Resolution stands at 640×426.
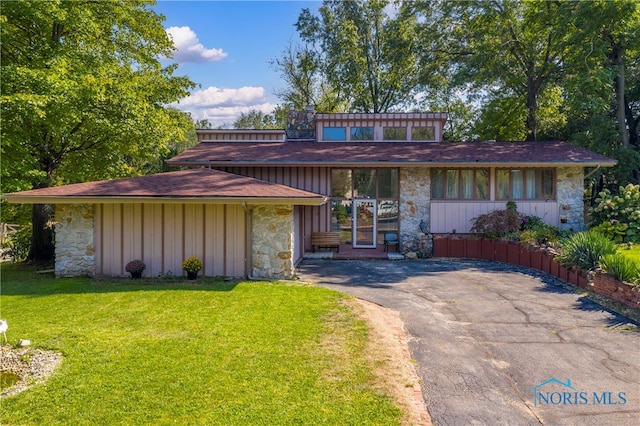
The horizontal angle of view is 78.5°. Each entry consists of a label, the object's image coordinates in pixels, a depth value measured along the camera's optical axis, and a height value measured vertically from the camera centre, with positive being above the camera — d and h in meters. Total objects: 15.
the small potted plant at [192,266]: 9.97 -1.34
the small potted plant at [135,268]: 10.11 -1.41
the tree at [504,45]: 20.36 +9.33
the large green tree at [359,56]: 28.08 +11.76
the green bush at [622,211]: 12.84 +0.09
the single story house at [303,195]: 10.32 +0.57
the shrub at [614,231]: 12.77 -0.58
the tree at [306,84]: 30.55 +10.50
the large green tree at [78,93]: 11.29 +3.82
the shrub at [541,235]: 12.17 -0.71
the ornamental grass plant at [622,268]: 7.92 -1.14
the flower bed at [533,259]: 7.95 -1.43
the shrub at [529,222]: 14.04 -0.32
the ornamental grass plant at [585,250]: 9.55 -0.93
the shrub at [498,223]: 13.88 -0.35
